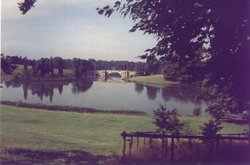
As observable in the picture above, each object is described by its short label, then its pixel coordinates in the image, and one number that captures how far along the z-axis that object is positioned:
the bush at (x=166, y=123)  17.91
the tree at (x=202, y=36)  12.23
